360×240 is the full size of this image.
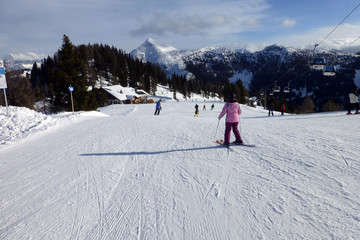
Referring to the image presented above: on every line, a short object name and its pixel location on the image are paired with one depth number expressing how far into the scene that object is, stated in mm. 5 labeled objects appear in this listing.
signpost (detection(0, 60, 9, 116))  10938
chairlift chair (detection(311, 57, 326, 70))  20048
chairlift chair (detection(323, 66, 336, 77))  20609
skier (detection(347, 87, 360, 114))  11802
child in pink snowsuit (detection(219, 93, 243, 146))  6121
